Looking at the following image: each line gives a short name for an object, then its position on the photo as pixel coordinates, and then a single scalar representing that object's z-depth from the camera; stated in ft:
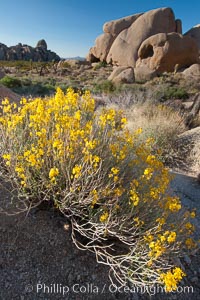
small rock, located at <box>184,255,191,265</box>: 8.57
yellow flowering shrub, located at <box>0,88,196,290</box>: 6.76
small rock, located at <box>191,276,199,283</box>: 7.95
